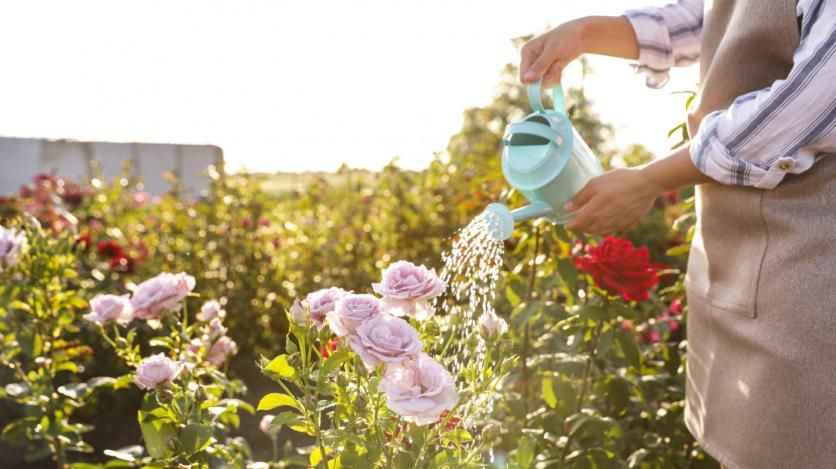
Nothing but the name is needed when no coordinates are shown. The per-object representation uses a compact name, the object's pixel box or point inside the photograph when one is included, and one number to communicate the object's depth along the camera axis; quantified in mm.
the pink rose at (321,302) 1055
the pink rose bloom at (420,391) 914
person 990
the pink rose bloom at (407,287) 1022
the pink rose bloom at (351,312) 963
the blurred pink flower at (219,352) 1568
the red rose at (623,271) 1558
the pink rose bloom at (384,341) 921
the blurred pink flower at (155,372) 1222
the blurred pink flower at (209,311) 1544
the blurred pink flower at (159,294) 1424
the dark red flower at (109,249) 2949
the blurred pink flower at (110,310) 1446
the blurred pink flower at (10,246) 1758
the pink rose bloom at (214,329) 1531
